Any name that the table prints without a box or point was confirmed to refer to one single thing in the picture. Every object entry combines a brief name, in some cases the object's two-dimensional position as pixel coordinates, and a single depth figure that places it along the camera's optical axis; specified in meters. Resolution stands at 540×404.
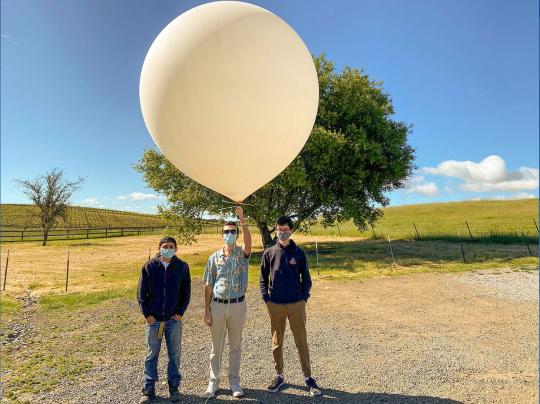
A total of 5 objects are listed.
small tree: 37.88
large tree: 17.53
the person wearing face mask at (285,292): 4.39
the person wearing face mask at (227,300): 4.24
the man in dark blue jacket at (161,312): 4.25
